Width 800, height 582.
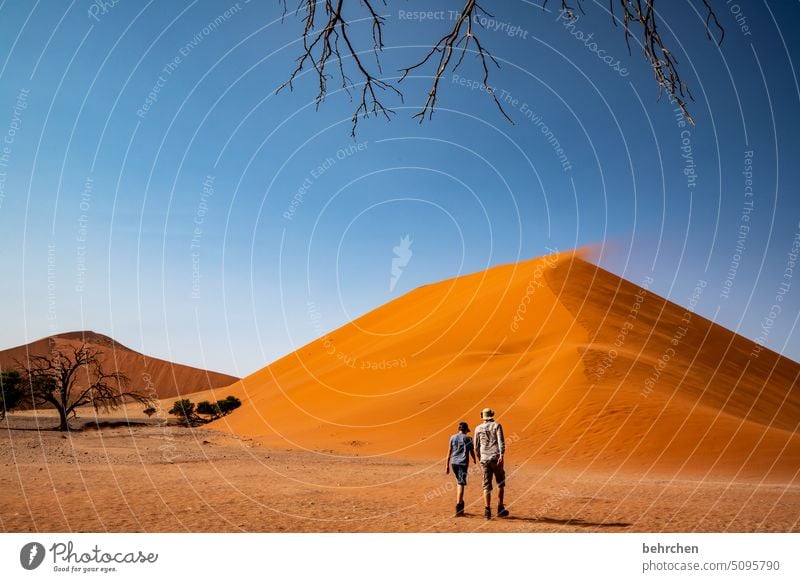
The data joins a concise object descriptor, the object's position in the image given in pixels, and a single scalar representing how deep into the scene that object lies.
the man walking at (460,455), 10.32
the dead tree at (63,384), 27.88
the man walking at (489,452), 9.80
